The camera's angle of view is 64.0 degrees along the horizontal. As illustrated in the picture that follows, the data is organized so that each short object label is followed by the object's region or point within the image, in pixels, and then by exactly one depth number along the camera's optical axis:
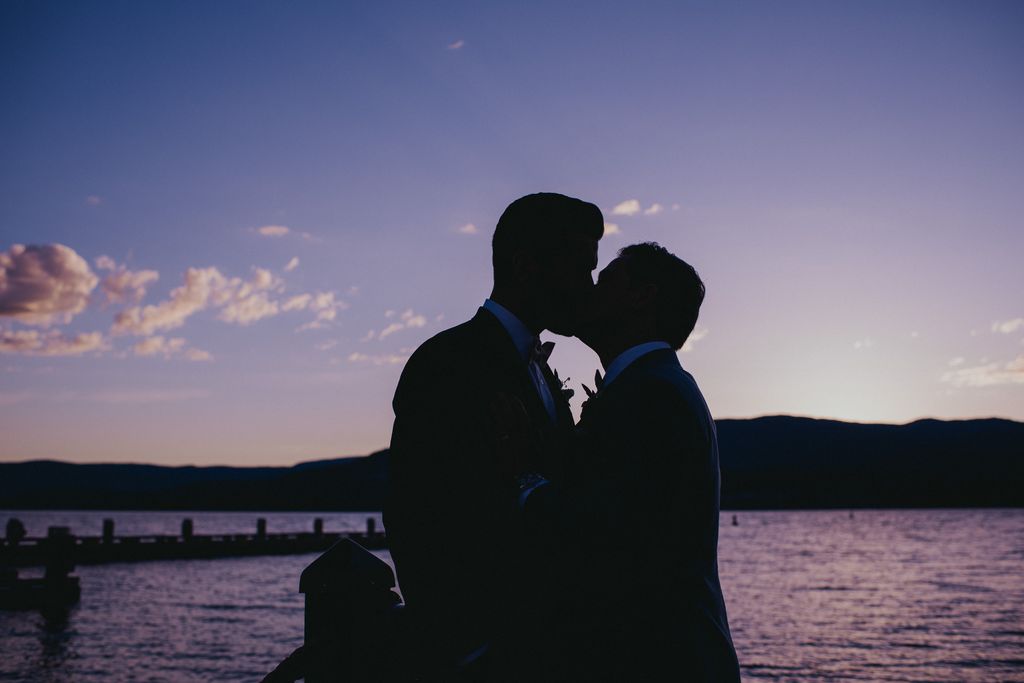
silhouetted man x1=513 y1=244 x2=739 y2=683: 2.57
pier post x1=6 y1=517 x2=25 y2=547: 41.31
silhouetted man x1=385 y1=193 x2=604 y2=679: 2.37
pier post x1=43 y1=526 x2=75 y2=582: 32.44
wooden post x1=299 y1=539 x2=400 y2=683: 2.10
